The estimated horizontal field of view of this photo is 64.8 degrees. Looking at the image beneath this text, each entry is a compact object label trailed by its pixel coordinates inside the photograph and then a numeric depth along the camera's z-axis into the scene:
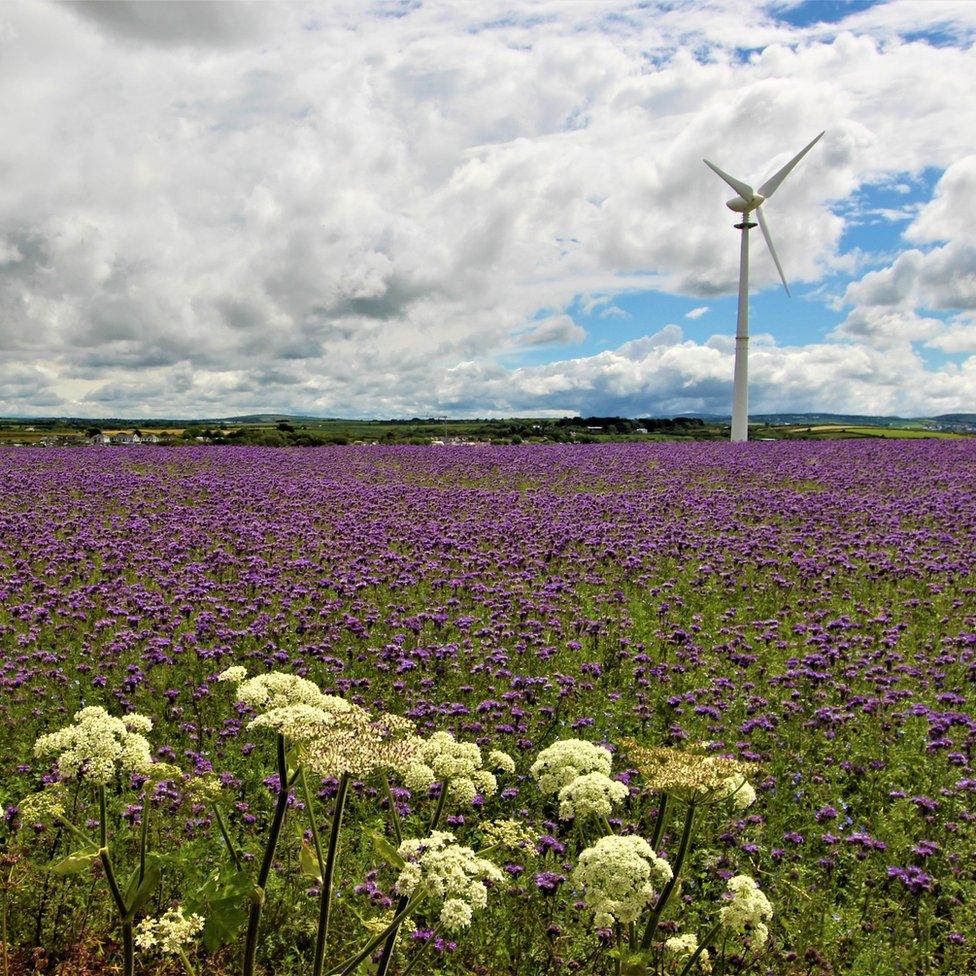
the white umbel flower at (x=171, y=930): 2.95
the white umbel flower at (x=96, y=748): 3.08
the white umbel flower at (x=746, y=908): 3.12
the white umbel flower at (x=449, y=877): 2.68
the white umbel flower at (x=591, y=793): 3.18
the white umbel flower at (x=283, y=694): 3.23
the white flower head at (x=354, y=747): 2.87
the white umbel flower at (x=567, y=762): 3.49
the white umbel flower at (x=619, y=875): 2.81
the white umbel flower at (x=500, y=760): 3.61
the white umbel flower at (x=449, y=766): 3.09
